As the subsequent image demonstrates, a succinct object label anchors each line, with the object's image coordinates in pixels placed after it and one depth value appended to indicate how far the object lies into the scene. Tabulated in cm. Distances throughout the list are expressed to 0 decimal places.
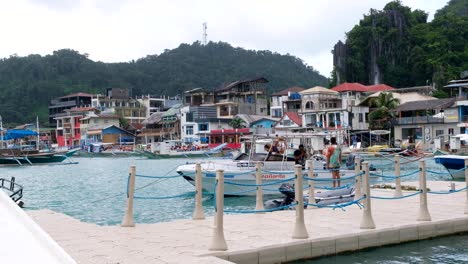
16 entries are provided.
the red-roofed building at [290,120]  7381
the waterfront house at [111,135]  9762
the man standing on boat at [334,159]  1723
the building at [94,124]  9975
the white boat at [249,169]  2080
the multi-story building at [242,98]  8938
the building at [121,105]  11006
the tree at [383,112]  6794
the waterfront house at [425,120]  6112
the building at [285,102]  8476
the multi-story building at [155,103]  11431
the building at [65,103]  11712
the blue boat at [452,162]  2786
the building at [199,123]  8394
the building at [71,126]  10669
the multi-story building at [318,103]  7131
